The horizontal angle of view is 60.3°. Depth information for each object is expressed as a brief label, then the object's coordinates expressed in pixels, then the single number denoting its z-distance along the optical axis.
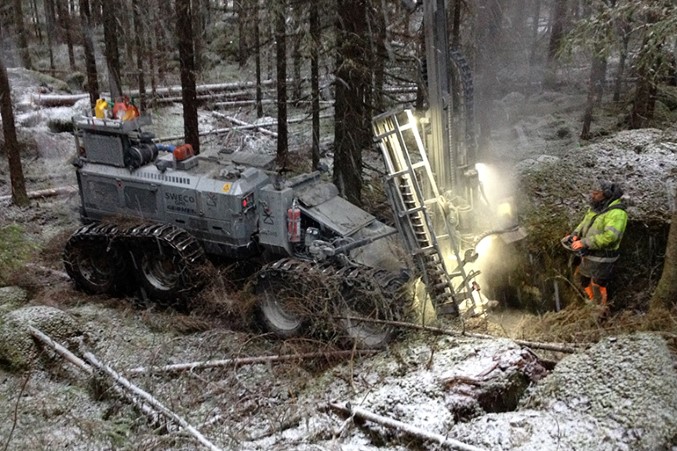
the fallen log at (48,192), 14.43
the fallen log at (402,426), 4.92
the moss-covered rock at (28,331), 7.49
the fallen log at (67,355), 6.58
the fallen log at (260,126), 19.48
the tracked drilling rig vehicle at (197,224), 8.05
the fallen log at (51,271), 10.08
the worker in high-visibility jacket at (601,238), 7.32
